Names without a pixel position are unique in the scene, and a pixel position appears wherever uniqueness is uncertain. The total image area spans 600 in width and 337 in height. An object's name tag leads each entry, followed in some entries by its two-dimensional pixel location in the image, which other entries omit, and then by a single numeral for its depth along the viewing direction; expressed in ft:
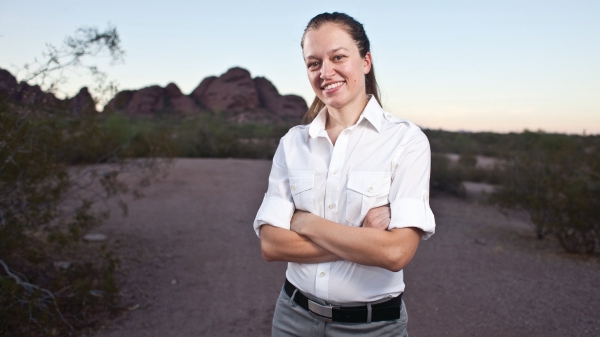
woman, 6.36
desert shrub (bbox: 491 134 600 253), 24.06
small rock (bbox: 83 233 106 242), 25.98
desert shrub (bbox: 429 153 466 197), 49.19
